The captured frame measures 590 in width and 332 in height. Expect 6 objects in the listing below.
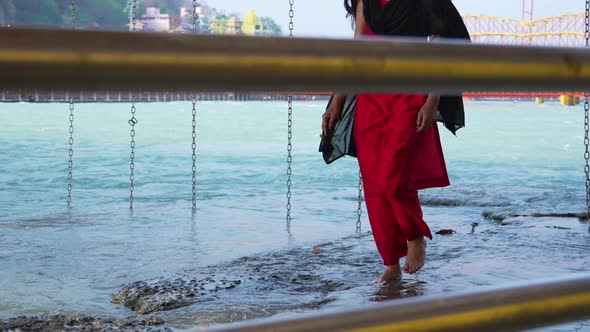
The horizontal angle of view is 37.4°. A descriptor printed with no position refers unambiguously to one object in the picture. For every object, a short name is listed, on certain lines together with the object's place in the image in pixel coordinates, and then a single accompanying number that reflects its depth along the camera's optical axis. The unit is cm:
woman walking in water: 321
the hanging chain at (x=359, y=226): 574
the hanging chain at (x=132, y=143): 620
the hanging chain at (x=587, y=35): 475
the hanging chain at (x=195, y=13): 537
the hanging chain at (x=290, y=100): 524
